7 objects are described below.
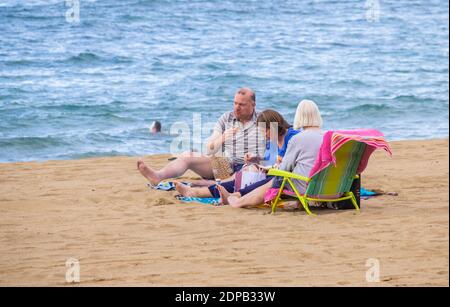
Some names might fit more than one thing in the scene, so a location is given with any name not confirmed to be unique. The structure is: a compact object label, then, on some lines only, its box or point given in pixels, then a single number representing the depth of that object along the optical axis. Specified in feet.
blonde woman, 43.32
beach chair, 42.52
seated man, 49.60
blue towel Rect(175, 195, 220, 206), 47.78
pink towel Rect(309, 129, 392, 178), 41.68
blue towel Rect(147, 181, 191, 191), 52.06
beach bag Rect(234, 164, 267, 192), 46.78
